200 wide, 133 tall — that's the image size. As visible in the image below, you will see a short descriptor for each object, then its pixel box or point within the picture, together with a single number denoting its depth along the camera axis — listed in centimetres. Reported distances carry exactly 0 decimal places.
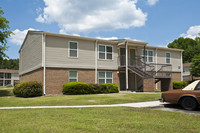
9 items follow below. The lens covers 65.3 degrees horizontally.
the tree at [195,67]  2421
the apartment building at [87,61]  1456
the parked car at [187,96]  721
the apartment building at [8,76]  5100
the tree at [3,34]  1876
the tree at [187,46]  4789
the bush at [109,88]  1503
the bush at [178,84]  1942
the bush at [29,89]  1324
